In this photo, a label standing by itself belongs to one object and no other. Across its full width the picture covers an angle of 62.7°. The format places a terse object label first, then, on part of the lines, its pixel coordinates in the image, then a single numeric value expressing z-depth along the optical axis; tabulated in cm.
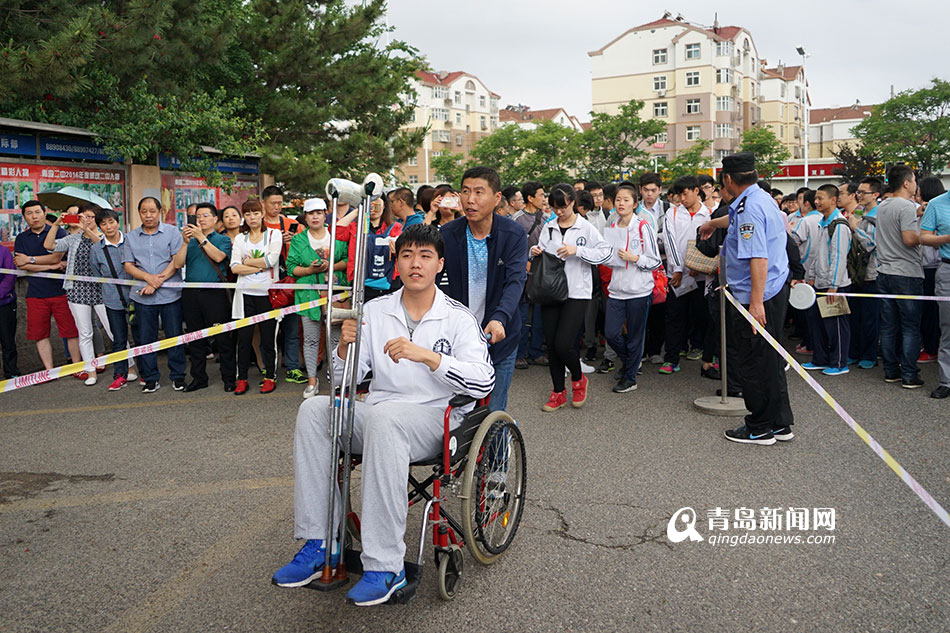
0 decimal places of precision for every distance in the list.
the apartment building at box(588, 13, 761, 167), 7919
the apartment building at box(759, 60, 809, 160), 9475
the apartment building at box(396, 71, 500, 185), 9356
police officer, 570
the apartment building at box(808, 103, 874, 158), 10281
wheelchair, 337
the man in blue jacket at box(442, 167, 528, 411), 464
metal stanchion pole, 662
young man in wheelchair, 323
